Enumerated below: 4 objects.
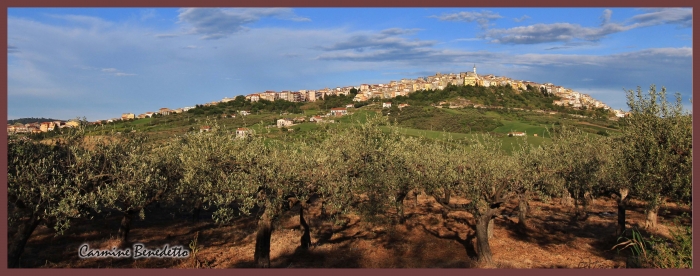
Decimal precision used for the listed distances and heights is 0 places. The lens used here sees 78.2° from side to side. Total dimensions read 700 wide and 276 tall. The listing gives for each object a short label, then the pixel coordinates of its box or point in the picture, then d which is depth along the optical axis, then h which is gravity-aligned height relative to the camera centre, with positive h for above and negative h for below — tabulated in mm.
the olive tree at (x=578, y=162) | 21594 -1217
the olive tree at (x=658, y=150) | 15016 -342
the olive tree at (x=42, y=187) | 16172 -1807
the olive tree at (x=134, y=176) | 18172 -1629
